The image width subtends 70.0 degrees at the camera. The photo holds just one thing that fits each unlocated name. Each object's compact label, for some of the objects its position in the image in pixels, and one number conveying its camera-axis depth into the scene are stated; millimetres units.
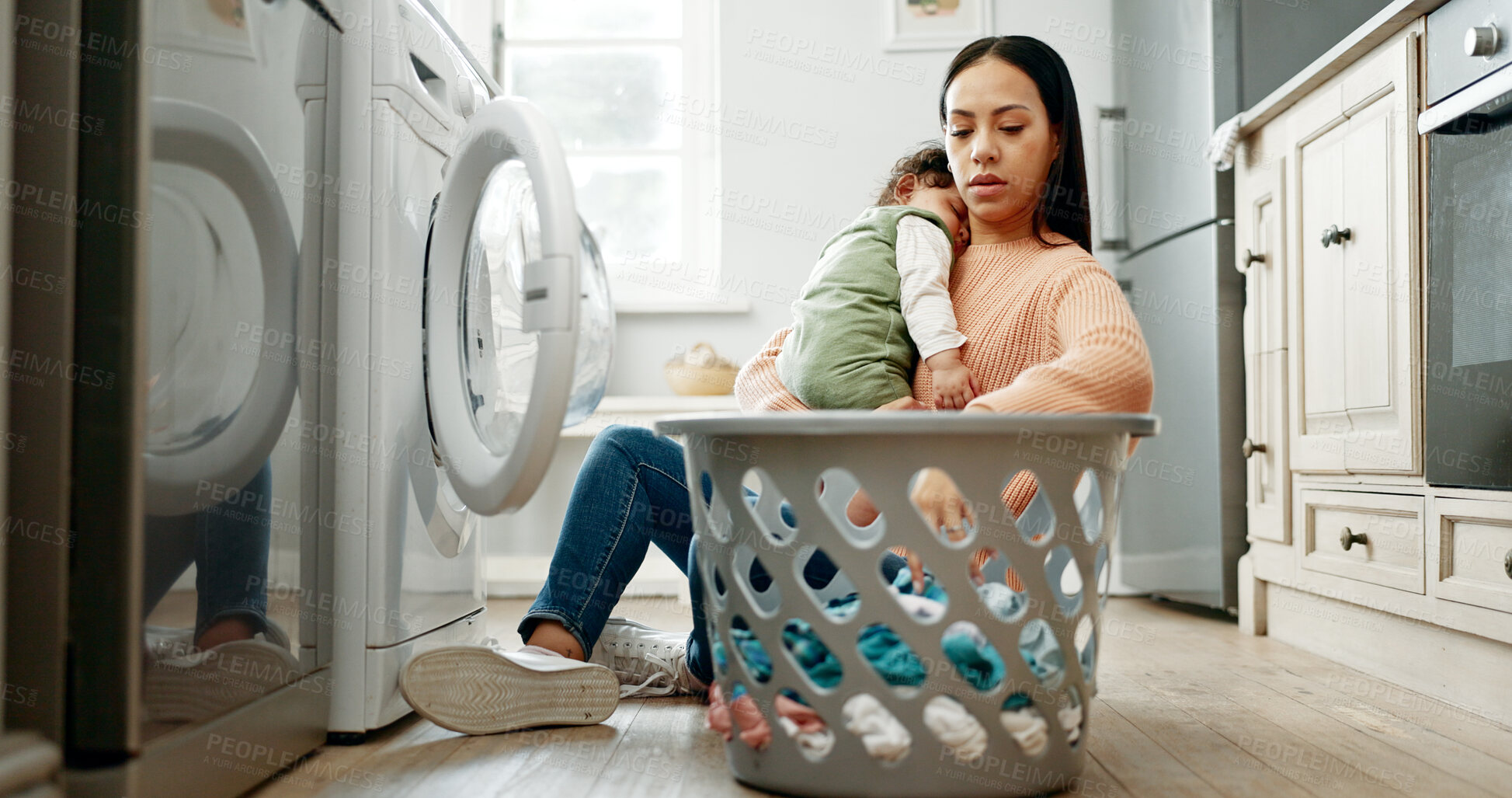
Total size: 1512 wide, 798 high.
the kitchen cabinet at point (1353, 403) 1377
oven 1228
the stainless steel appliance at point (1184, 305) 2080
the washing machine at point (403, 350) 1085
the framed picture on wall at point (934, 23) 2713
